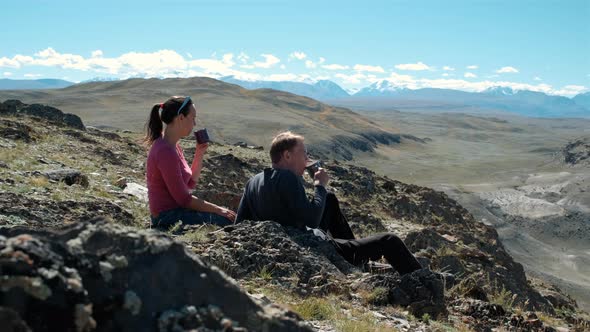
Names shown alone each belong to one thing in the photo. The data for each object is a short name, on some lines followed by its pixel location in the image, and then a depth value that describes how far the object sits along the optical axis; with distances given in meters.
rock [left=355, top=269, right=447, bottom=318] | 6.00
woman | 7.50
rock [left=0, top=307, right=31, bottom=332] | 2.23
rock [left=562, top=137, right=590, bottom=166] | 126.19
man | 6.87
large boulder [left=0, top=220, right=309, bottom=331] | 2.34
